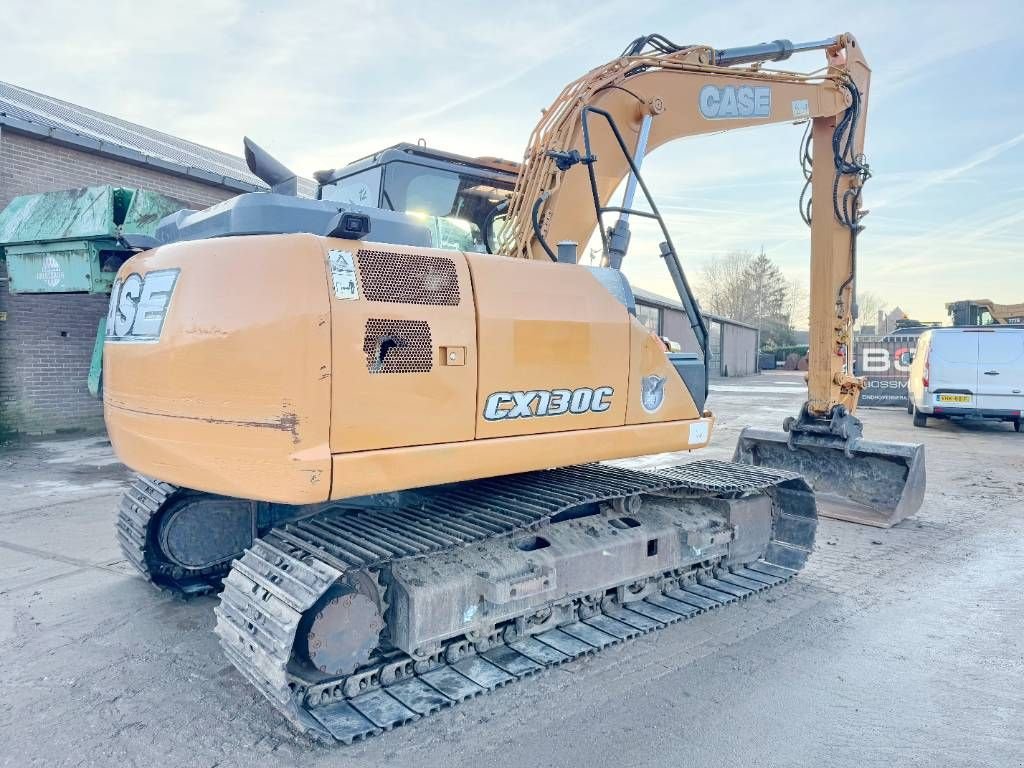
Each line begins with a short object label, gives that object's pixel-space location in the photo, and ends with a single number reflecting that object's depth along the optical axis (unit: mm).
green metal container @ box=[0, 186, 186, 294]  8477
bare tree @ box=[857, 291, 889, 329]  60094
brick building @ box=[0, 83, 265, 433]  9984
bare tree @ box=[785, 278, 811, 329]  54081
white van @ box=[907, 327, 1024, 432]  11375
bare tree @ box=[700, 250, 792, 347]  52281
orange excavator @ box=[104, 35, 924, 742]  2689
